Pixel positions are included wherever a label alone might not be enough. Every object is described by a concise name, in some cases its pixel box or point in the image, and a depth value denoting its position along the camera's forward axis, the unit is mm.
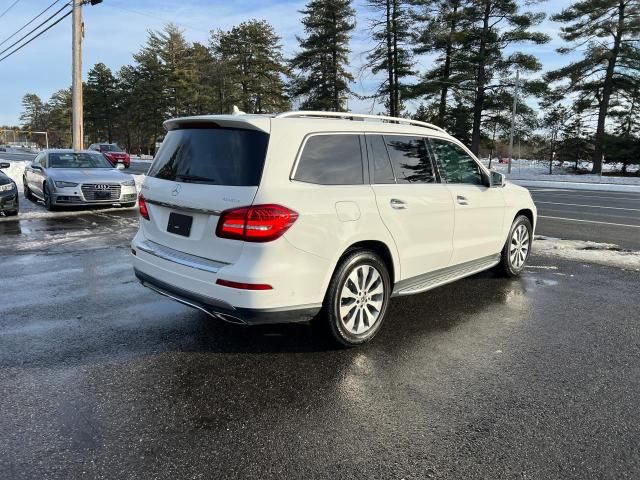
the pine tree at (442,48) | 39750
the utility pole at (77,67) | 19328
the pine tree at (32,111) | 122375
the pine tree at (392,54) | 42688
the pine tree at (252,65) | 56562
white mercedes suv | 3482
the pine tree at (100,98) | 75938
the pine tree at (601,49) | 37969
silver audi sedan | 11227
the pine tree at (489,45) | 38781
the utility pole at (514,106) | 37438
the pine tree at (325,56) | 46594
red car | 33375
